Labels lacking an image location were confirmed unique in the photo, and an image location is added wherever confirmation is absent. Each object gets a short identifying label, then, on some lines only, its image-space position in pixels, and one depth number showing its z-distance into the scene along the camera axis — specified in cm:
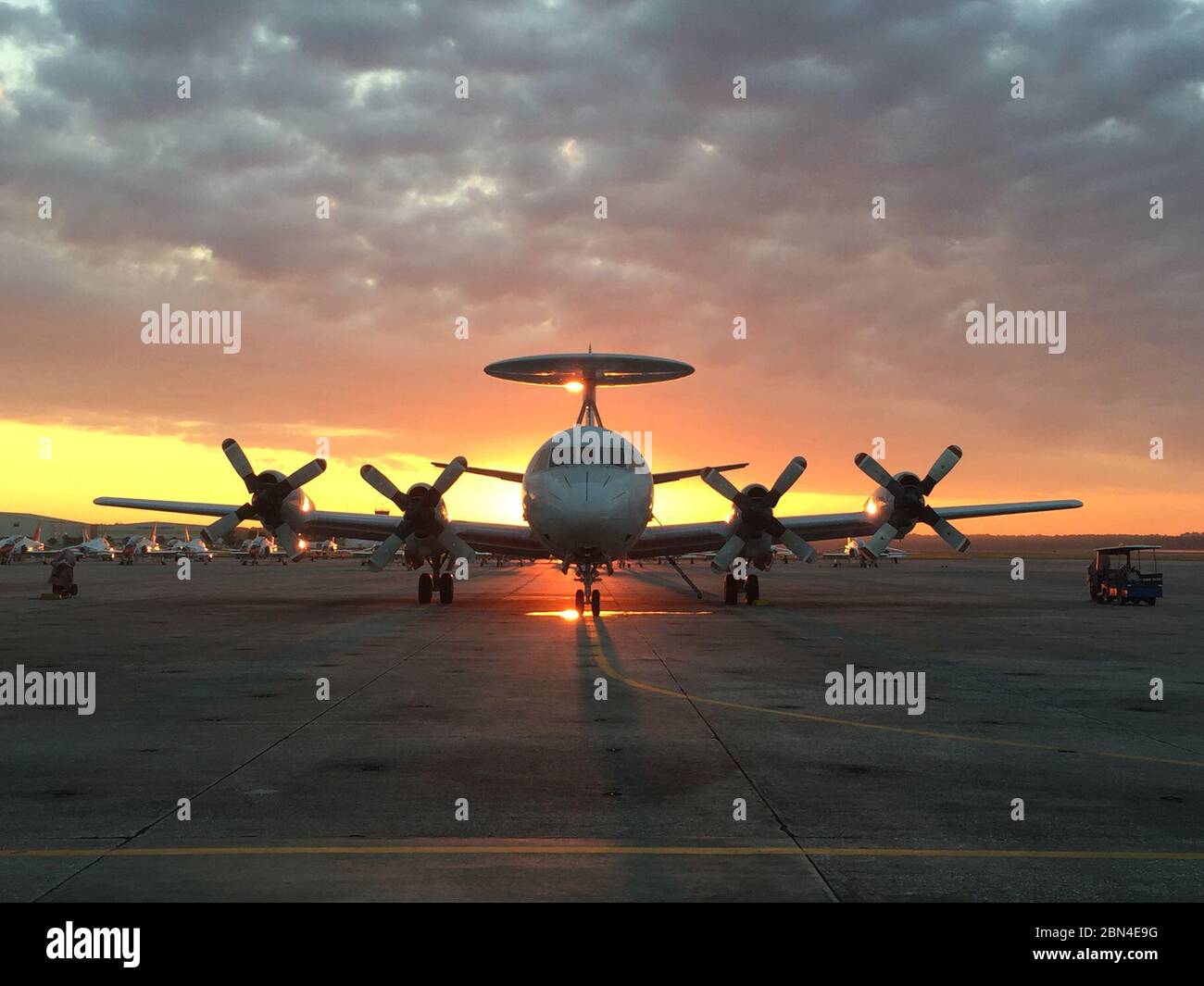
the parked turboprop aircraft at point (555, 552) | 3419
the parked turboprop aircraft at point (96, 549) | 11769
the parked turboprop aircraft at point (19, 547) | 10238
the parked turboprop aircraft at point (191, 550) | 11975
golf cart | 3744
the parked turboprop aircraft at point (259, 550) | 11081
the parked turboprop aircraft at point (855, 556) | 10951
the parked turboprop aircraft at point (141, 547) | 11858
